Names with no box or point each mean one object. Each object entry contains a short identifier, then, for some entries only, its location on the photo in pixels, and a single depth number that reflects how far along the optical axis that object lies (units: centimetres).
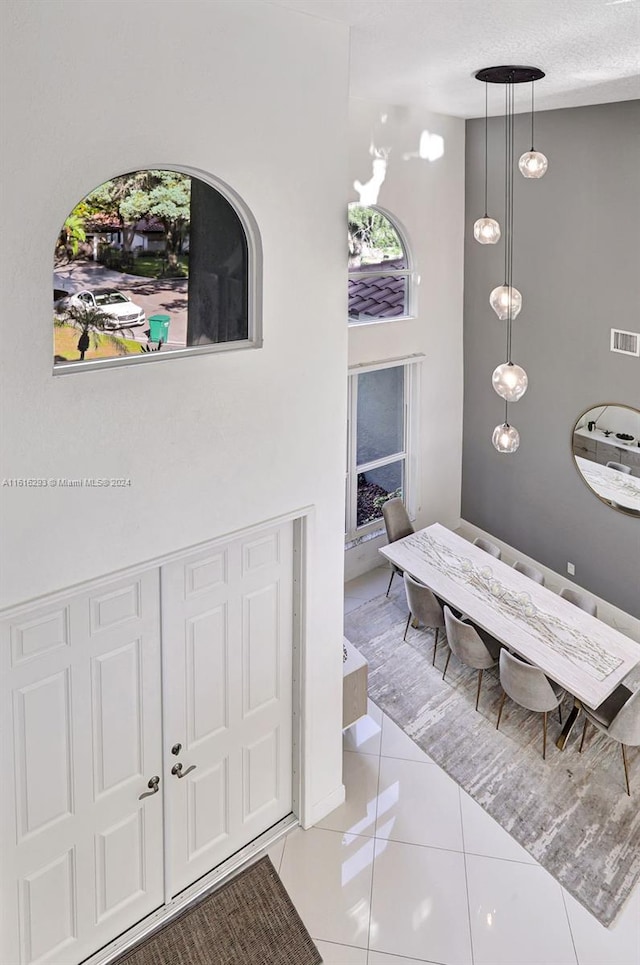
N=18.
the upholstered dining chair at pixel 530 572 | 670
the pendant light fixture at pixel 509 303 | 412
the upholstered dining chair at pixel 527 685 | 535
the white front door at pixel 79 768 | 336
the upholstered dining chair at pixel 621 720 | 502
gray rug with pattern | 461
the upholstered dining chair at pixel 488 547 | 702
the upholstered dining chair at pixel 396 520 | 745
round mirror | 658
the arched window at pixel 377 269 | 705
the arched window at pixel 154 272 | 309
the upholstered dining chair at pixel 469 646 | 592
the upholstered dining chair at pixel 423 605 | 638
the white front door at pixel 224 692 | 392
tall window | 761
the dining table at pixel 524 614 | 535
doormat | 393
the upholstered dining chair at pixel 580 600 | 620
